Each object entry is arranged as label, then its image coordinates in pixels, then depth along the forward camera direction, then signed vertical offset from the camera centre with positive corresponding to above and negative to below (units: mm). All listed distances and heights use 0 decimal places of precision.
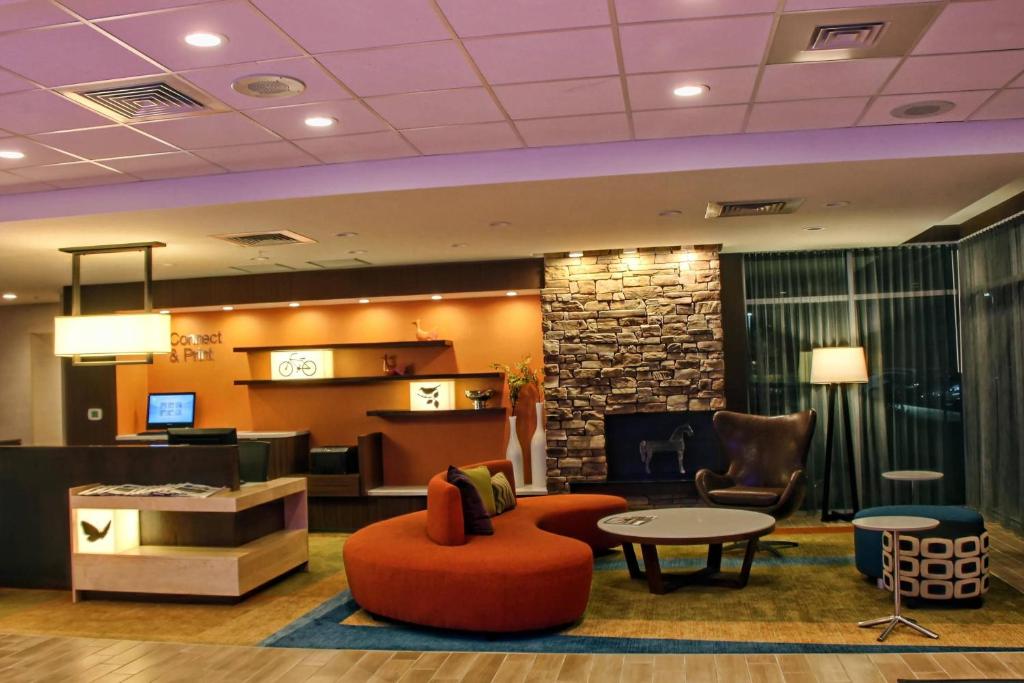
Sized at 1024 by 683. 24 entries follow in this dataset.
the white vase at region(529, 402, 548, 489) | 8562 -917
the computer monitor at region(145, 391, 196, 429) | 9523 -401
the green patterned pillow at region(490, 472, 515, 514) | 6462 -972
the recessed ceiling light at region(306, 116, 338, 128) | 4730 +1337
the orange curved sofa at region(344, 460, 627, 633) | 4781 -1168
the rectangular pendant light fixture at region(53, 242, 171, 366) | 7012 +336
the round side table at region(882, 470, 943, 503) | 6586 -953
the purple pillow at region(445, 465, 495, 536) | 5551 -928
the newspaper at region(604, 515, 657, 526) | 5707 -1060
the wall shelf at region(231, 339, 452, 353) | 8883 +221
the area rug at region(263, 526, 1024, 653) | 4590 -1506
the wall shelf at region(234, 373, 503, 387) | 8883 -125
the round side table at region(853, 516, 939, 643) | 4582 -937
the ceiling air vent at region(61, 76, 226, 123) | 4176 +1352
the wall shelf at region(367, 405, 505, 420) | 8836 -486
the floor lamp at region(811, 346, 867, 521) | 7758 -184
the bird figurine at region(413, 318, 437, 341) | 9094 +315
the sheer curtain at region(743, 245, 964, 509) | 8547 +51
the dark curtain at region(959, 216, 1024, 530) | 7094 -175
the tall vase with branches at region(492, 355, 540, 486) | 8555 -257
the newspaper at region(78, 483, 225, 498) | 5953 -794
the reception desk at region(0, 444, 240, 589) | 6160 -742
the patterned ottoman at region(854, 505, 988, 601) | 5098 -1235
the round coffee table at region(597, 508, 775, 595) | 5273 -1070
